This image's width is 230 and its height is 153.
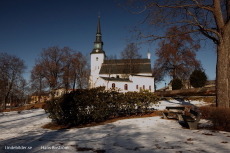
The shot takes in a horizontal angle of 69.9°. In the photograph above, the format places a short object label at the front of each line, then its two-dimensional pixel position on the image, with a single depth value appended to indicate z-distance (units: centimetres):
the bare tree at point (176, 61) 3425
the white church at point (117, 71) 4162
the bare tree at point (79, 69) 3897
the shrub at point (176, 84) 3256
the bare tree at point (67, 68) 3642
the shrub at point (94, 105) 881
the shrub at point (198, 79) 2950
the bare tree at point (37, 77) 3481
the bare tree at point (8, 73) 3029
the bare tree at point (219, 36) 807
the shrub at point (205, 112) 754
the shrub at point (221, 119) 591
